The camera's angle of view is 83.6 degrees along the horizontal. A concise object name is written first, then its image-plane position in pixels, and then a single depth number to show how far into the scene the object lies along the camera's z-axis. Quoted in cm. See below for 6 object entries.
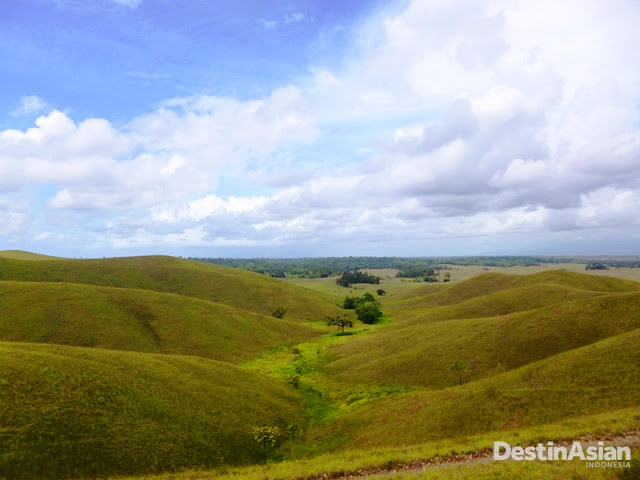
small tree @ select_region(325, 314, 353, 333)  12200
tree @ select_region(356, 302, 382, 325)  13450
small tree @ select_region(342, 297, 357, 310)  17246
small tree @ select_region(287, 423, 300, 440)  4084
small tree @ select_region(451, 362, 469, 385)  5153
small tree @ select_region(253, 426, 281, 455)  3690
